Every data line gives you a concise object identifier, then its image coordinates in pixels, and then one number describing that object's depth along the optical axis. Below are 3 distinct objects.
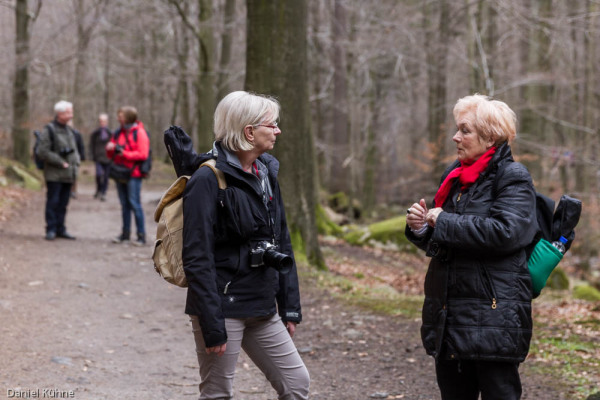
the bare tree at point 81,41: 23.61
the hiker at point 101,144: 18.30
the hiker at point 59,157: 11.13
